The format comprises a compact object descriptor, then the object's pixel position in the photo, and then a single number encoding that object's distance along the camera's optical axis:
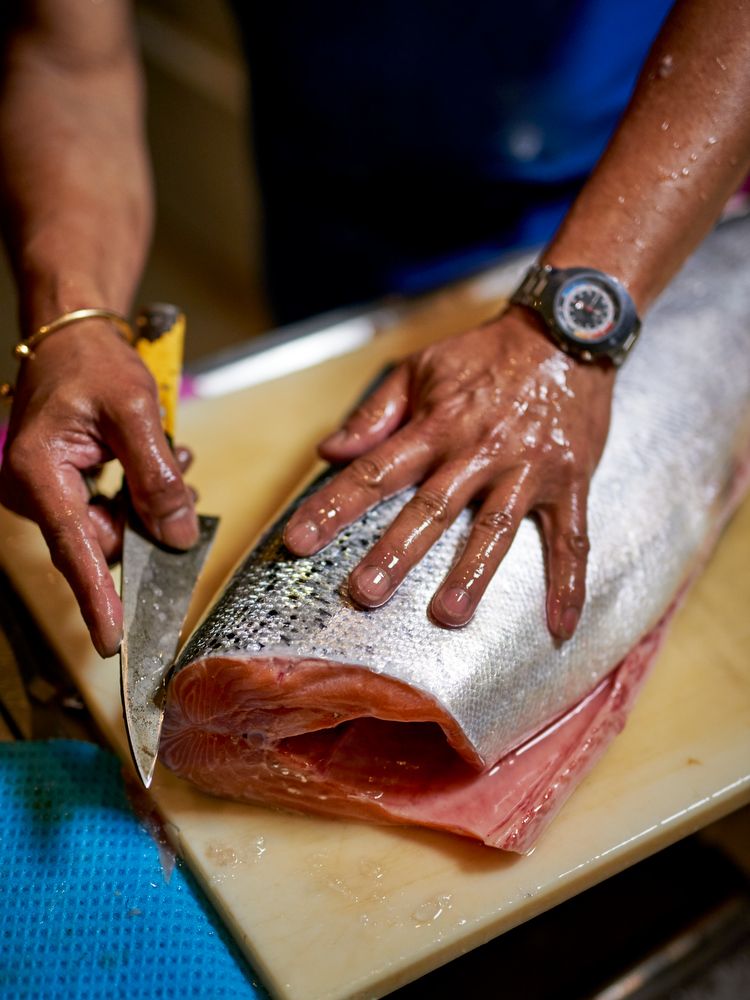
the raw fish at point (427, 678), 0.39
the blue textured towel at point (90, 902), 0.37
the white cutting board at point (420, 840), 0.38
